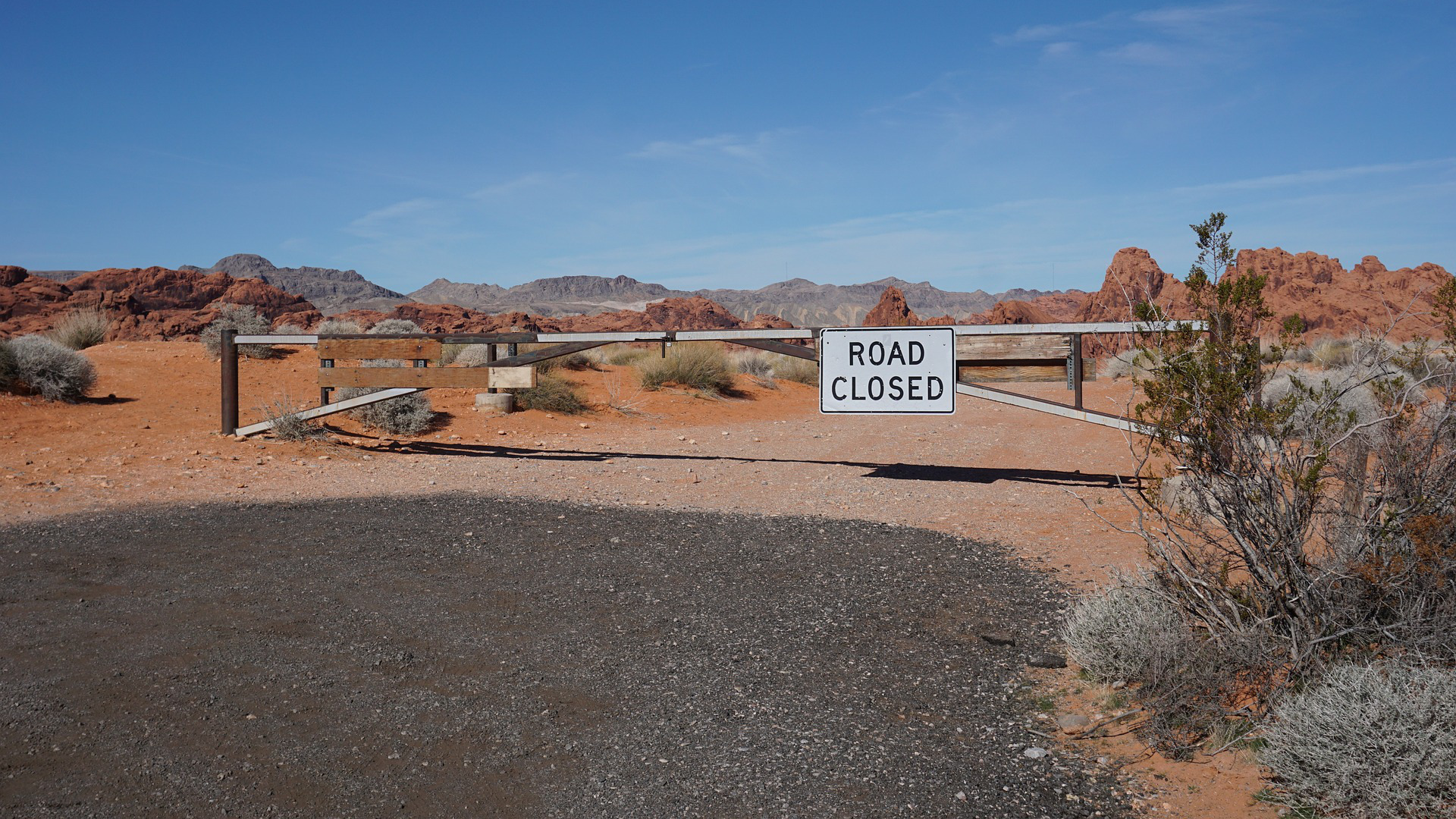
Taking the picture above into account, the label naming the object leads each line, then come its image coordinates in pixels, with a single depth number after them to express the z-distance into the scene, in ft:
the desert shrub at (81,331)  66.85
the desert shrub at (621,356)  78.02
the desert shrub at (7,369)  43.45
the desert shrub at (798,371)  79.46
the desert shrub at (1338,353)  56.84
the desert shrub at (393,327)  77.86
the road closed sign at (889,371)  29.71
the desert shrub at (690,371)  61.93
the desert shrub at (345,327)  68.28
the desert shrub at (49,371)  43.32
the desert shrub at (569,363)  61.72
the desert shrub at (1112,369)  80.73
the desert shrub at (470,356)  60.18
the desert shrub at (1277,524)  11.78
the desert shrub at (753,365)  77.30
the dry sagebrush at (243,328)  59.36
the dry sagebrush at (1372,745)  9.14
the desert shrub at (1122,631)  13.00
